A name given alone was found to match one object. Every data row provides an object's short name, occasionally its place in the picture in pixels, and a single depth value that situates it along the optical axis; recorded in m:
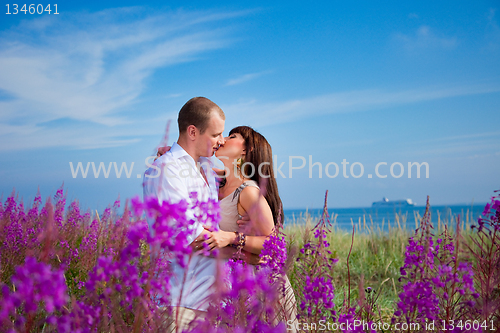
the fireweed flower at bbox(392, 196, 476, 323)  2.16
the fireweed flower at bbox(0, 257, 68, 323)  1.13
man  3.18
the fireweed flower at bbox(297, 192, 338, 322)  2.08
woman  3.72
